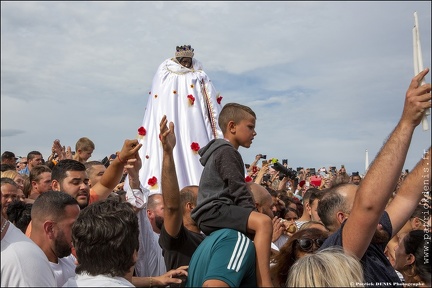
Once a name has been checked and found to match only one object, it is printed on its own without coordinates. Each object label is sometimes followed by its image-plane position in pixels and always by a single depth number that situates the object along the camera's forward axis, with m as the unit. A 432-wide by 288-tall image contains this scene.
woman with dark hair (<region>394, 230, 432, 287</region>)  2.96
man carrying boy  3.15
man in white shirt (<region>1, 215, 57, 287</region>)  2.44
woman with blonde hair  2.45
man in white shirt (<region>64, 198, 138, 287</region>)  2.70
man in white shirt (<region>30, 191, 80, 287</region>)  3.38
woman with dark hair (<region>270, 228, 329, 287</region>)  3.23
